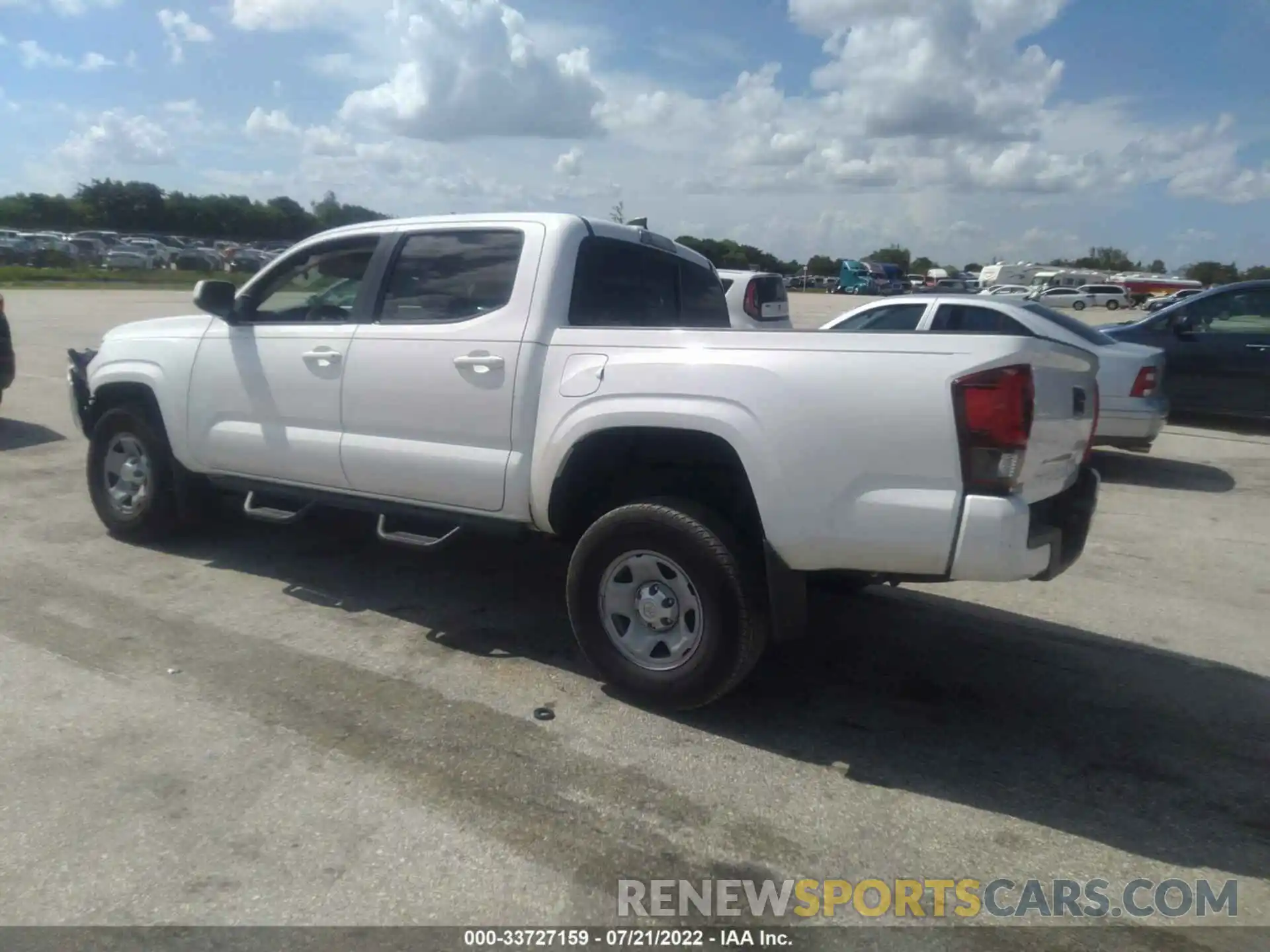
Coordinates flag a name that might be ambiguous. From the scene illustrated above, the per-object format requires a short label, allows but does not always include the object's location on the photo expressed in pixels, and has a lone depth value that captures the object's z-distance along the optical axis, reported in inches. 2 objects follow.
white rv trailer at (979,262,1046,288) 2957.7
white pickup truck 141.9
